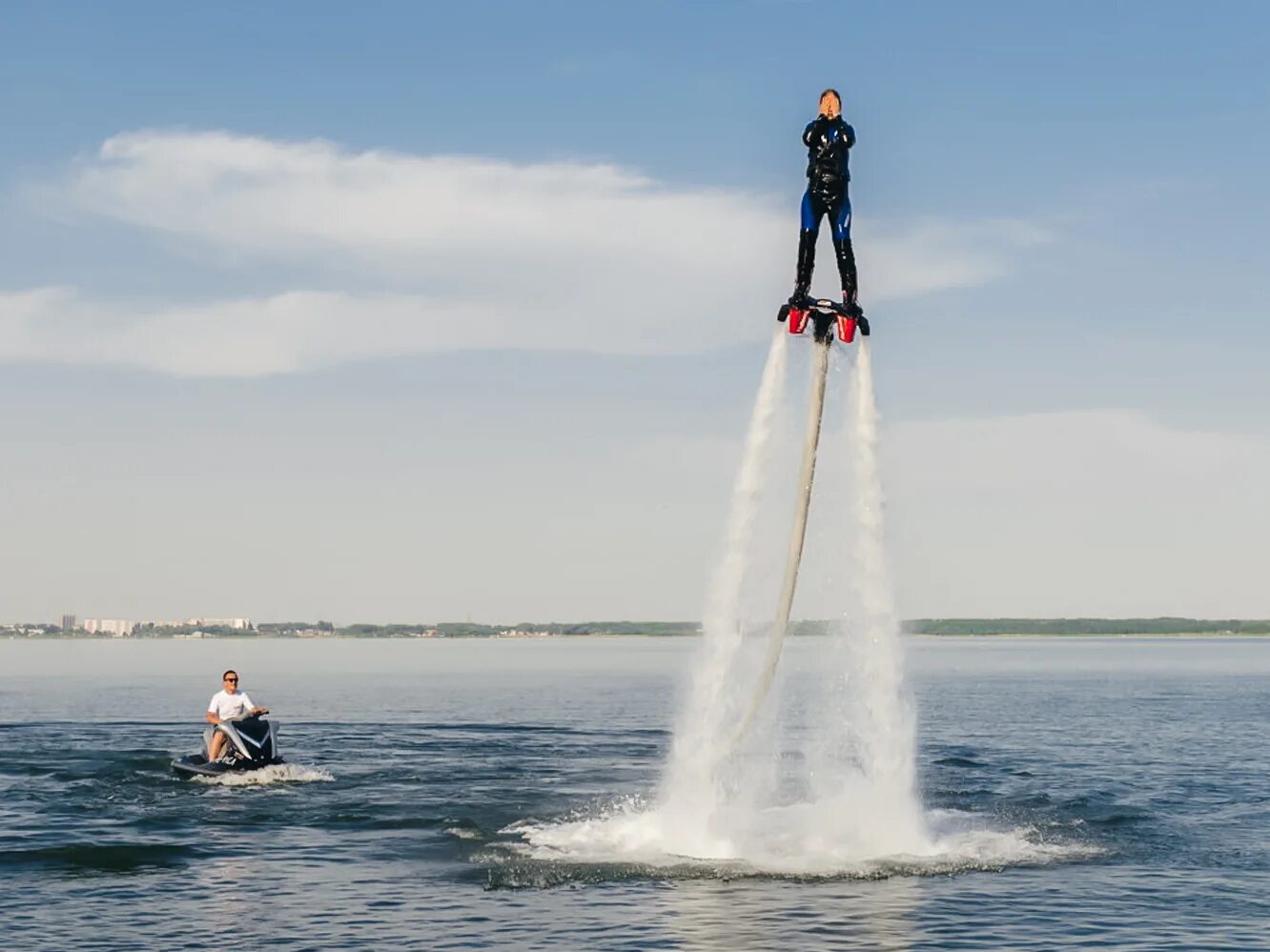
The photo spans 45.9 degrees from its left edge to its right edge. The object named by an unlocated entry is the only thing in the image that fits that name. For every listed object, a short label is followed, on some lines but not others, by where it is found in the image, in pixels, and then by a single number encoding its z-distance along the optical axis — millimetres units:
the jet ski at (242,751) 46625
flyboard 27609
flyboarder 27266
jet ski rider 46938
